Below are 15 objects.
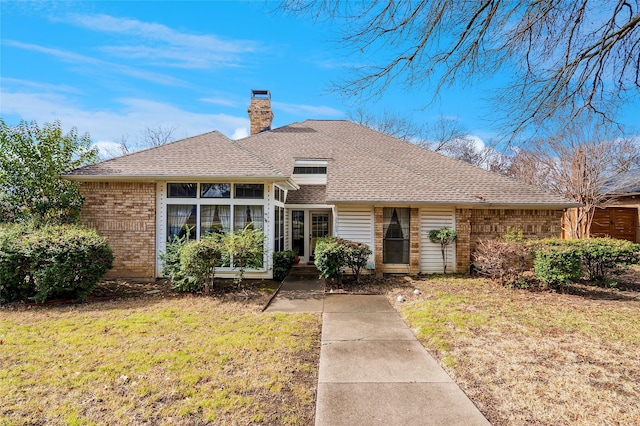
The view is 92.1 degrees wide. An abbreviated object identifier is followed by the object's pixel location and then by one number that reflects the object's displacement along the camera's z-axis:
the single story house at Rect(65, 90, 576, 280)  9.41
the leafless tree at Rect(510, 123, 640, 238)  14.30
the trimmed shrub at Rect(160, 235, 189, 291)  8.03
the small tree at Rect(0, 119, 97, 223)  8.77
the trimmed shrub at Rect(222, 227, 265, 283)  8.14
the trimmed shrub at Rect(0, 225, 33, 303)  6.77
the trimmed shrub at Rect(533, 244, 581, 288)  7.80
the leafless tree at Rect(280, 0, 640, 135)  4.07
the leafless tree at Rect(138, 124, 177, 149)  29.79
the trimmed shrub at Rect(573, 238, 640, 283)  8.11
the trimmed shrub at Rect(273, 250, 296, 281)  9.72
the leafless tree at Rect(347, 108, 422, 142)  25.77
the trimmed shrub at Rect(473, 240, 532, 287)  8.44
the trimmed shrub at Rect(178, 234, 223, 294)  7.57
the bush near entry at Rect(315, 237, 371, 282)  8.62
